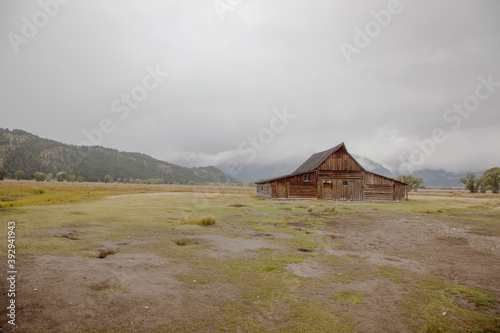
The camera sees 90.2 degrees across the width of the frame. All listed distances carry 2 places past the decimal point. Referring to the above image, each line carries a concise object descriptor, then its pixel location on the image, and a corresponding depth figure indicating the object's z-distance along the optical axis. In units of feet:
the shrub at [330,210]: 71.41
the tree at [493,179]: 238.48
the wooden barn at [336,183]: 125.08
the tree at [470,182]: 270.85
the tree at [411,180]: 306.55
